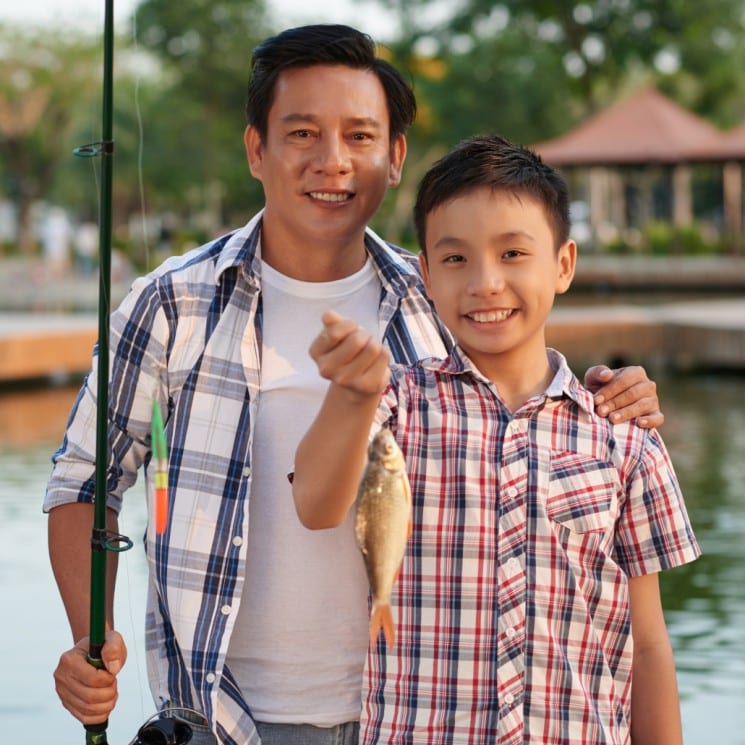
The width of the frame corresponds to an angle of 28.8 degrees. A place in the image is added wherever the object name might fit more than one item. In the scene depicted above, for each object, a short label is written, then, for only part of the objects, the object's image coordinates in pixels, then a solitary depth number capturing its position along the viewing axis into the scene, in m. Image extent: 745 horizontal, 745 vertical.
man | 2.41
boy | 2.25
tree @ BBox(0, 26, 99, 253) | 43.88
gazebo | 31.55
